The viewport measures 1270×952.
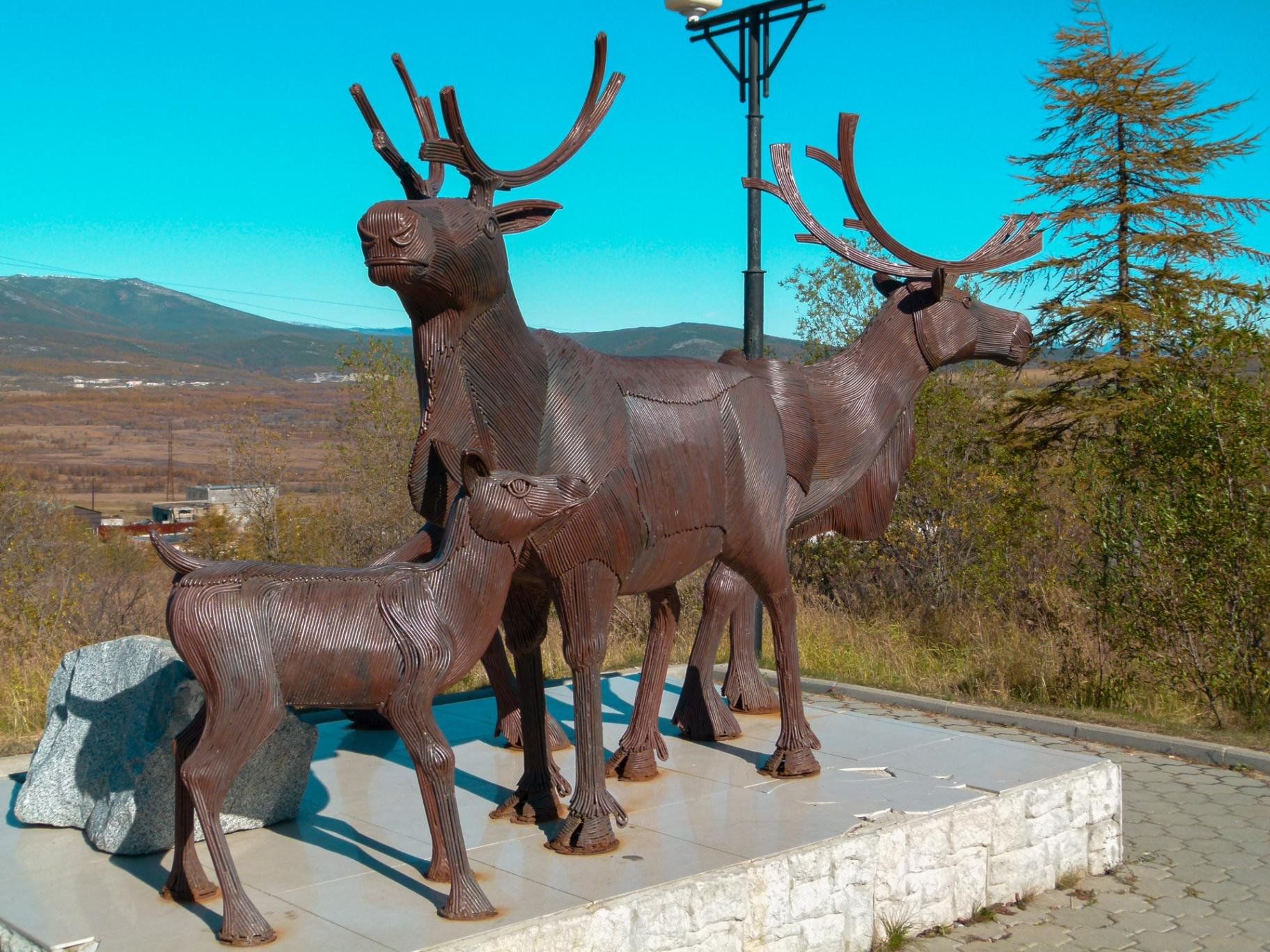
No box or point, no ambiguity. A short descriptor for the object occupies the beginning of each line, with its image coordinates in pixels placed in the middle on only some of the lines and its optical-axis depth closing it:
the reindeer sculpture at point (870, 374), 6.32
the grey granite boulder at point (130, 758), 5.06
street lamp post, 9.29
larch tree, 13.88
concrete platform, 4.36
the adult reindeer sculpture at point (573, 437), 4.51
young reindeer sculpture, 4.08
